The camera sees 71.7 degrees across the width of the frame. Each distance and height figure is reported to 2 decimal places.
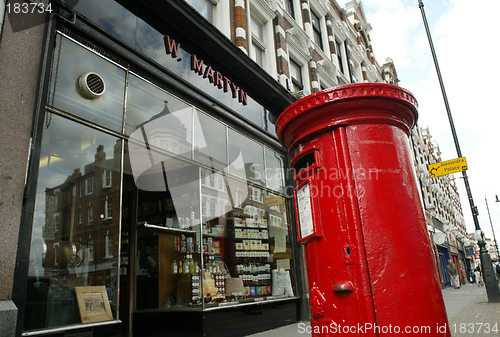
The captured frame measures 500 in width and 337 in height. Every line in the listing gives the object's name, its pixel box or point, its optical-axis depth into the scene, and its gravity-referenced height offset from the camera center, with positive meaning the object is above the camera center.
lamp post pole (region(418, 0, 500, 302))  9.88 +0.60
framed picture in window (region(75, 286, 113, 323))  4.71 -0.25
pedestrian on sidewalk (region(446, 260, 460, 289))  20.28 -0.74
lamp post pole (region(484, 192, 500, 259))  39.66 +5.90
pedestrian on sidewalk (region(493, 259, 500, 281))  17.64 -0.49
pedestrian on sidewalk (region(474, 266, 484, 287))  22.24 -1.37
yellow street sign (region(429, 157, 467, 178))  10.70 +2.88
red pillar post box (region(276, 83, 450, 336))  2.12 +0.30
